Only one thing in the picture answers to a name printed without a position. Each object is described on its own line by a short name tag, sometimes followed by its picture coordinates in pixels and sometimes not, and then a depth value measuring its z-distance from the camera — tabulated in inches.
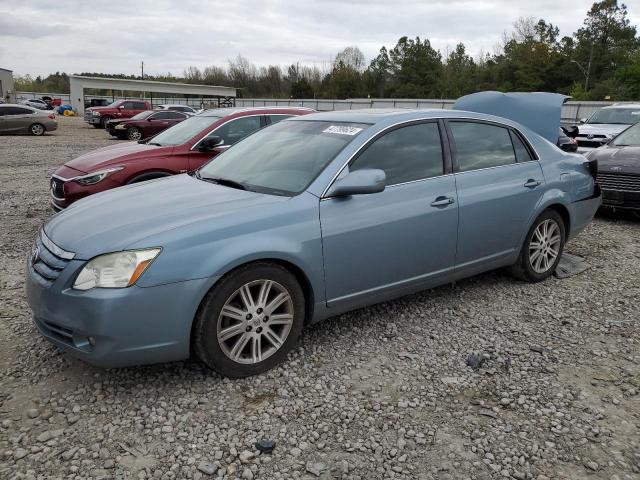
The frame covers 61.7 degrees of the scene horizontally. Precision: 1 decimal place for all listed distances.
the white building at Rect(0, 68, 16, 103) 2458.2
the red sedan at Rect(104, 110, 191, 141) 885.8
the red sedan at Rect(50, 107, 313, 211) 246.1
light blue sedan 115.3
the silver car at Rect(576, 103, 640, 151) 506.6
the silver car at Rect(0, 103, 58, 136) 901.2
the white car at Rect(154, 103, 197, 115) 1112.8
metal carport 2007.9
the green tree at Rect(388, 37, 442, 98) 2886.3
